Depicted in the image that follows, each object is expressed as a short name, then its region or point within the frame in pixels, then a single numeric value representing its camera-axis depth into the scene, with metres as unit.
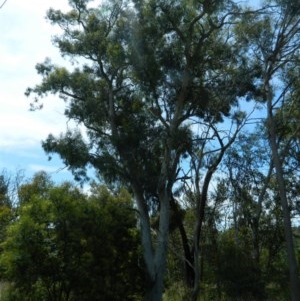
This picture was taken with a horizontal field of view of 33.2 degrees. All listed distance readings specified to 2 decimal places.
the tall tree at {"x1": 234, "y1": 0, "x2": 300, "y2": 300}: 22.09
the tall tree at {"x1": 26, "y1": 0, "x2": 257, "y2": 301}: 18.78
